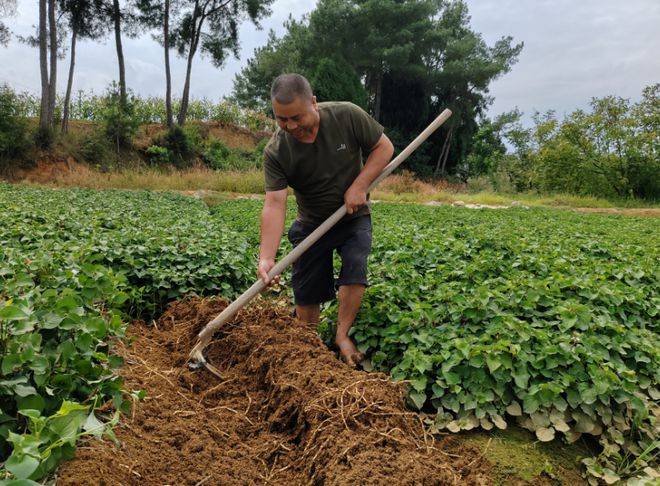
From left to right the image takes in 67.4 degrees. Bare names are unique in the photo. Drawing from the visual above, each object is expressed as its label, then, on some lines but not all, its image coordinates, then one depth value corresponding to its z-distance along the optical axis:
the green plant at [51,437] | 1.25
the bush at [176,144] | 24.41
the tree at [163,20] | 25.42
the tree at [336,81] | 26.55
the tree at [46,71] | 19.81
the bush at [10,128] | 18.99
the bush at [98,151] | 21.31
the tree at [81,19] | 23.52
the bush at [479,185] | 27.58
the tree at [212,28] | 26.52
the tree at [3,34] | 20.16
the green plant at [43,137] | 20.06
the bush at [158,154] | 23.59
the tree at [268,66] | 31.67
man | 3.25
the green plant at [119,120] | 22.66
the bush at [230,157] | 24.90
